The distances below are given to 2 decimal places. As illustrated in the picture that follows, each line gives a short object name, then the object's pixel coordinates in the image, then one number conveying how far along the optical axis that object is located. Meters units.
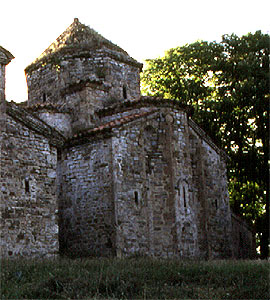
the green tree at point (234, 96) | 23.14
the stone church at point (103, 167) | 13.96
